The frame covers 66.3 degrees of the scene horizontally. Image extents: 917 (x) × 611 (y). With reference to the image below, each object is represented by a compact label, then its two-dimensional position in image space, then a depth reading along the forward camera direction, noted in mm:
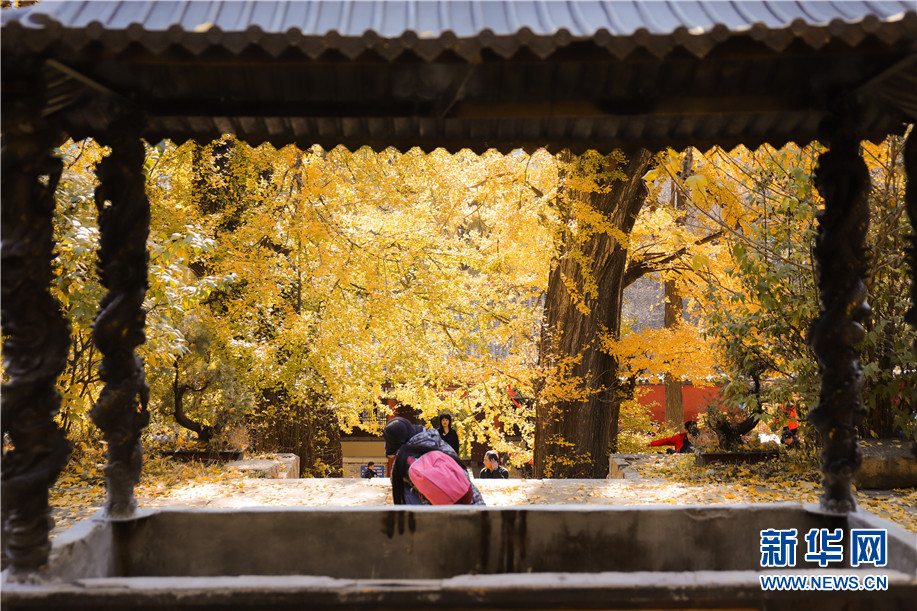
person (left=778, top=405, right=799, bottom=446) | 10234
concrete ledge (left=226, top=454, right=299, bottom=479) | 11461
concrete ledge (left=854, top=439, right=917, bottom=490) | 9211
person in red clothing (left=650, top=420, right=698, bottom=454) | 15797
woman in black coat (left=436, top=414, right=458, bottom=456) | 10031
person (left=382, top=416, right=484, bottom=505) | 6234
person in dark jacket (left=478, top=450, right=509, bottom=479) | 12938
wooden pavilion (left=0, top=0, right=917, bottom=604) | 3512
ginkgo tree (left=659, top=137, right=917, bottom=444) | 9234
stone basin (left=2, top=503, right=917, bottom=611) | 4746
